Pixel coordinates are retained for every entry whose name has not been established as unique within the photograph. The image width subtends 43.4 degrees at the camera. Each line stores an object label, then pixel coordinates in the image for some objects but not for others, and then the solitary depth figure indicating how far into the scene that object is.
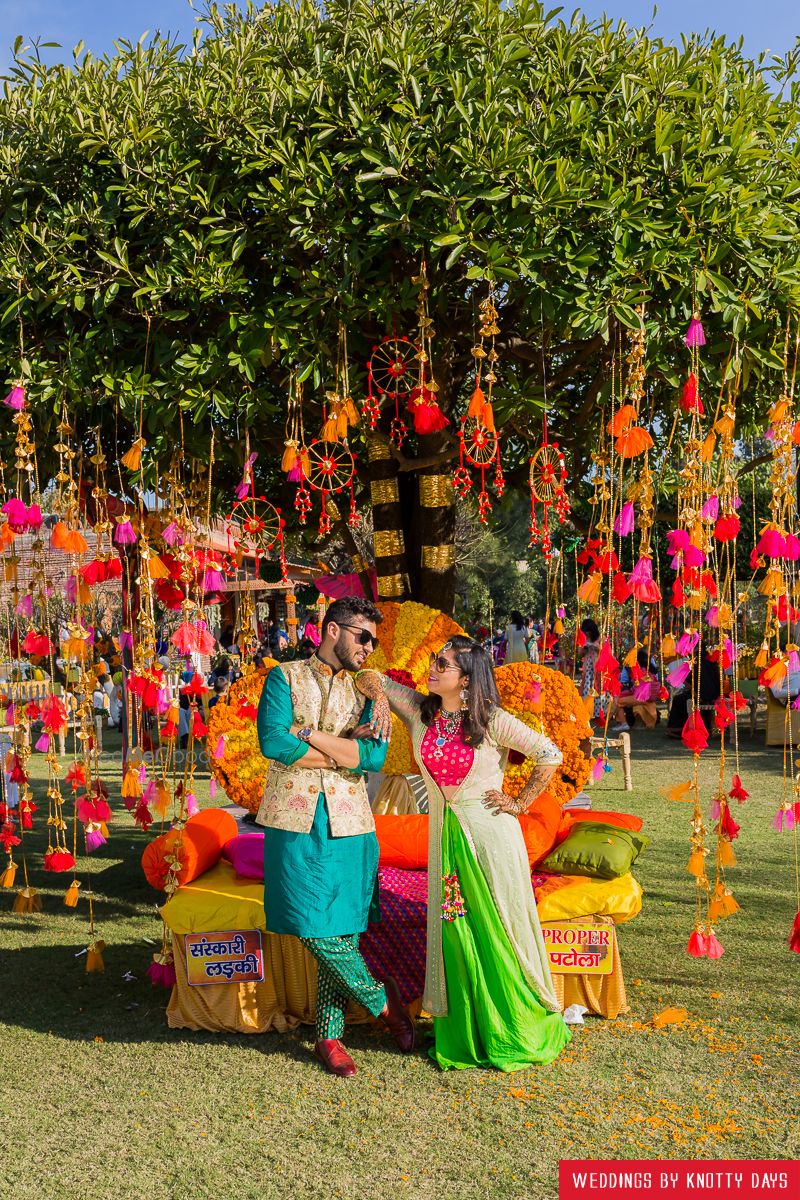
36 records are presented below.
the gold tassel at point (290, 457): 3.99
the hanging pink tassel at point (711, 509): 3.62
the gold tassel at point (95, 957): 4.45
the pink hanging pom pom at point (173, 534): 4.30
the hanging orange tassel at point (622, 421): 3.49
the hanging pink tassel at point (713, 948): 3.61
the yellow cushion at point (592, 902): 3.87
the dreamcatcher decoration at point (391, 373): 4.09
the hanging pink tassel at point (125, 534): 4.28
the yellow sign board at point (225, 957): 3.81
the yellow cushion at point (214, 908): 3.85
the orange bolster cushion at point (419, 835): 4.42
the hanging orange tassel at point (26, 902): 5.61
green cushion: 4.14
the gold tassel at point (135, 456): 3.92
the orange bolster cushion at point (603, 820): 4.69
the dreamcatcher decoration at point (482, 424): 3.65
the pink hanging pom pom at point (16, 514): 3.96
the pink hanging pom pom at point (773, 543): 3.57
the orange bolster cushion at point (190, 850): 4.17
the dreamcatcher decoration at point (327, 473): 4.39
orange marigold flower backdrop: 4.82
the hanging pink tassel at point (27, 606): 4.64
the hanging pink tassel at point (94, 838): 4.53
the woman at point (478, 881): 3.35
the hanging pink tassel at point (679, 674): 3.82
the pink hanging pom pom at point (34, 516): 4.04
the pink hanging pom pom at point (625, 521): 3.58
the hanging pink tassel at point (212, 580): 4.52
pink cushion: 4.24
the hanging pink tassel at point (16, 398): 3.85
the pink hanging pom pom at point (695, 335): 3.49
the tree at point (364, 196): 3.48
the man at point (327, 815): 3.36
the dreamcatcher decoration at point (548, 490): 4.59
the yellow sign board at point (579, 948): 3.82
